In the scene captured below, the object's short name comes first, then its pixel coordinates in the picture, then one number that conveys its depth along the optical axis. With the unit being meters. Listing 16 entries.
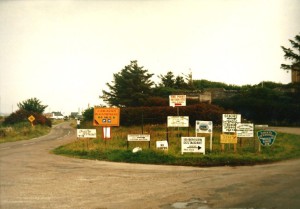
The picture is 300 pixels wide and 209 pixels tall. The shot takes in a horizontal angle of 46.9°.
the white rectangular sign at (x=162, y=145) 19.45
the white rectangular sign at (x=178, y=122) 22.38
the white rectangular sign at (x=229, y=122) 19.97
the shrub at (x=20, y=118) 57.03
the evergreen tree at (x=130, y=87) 46.34
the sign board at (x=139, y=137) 20.30
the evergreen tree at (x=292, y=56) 35.94
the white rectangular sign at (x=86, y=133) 23.32
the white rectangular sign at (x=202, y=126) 20.28
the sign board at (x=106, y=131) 24.07
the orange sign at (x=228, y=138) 18.72
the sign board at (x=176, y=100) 23.58
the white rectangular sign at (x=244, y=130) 19.39
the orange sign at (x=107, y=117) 23.61
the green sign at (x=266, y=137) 18.84
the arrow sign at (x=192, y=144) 18.39
